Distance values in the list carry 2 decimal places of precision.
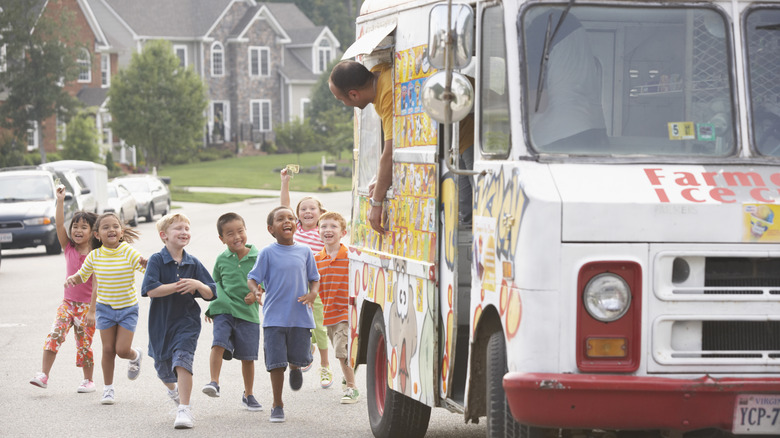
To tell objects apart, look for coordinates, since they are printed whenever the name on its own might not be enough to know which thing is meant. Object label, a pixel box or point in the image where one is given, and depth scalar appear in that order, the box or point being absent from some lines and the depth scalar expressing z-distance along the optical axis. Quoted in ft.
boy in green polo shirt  30.58
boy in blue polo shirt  29.71
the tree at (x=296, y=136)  234.99
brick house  228.22
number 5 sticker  19.31
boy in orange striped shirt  32.86
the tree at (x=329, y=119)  226.17
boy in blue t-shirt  29.89
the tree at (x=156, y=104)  200.85
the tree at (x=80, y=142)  188.44
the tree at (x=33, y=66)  194.39
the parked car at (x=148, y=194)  127.65
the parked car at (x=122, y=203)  112.88
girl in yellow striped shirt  32.81
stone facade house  257.75
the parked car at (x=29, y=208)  84.28
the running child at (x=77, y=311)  34.53
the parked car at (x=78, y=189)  93.39
